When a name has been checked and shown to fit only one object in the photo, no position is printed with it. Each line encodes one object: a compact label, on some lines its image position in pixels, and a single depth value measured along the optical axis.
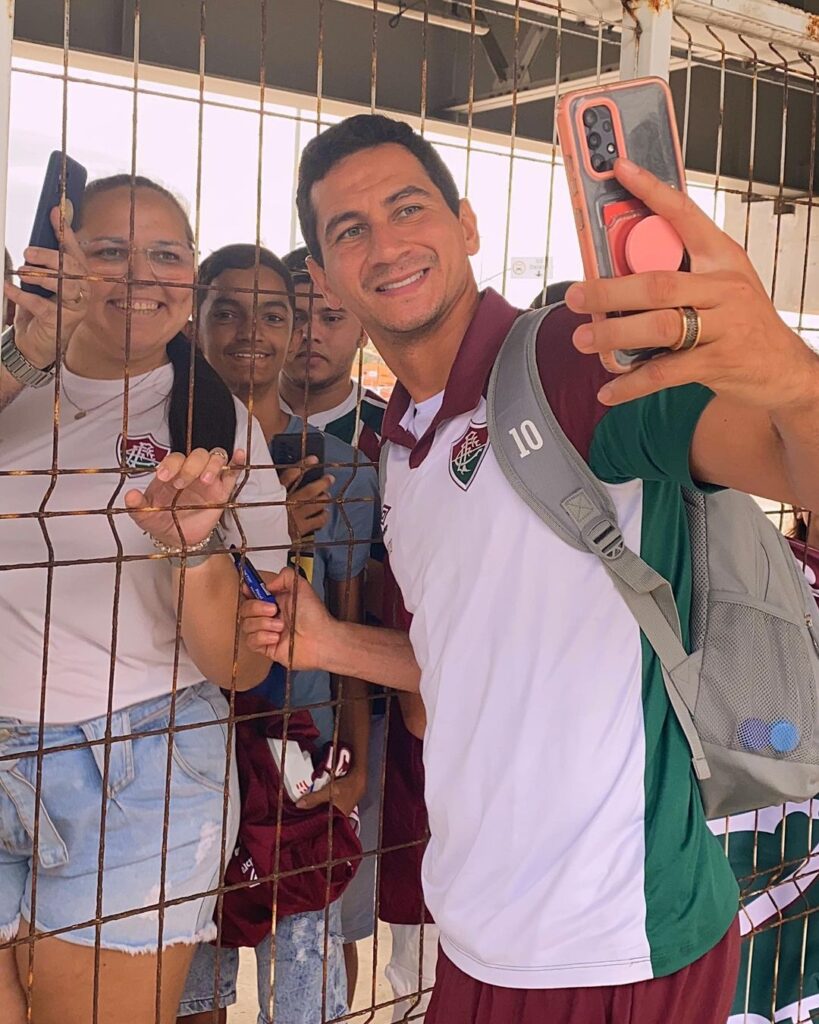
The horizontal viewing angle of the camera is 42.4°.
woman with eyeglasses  1.49
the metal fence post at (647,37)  1.62
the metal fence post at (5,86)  1.15
